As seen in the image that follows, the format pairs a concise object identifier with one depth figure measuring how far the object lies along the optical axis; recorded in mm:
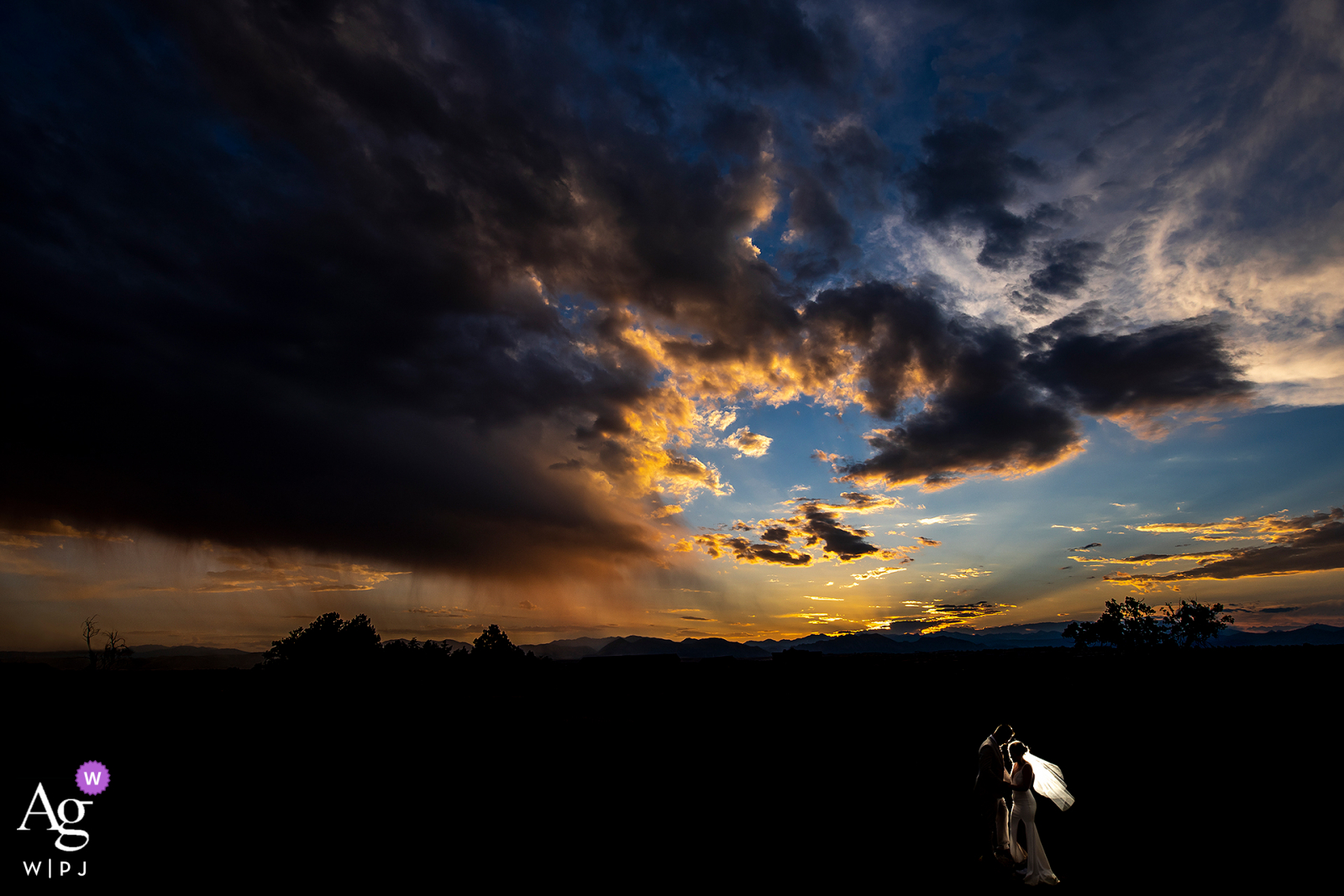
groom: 9859
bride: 9320
